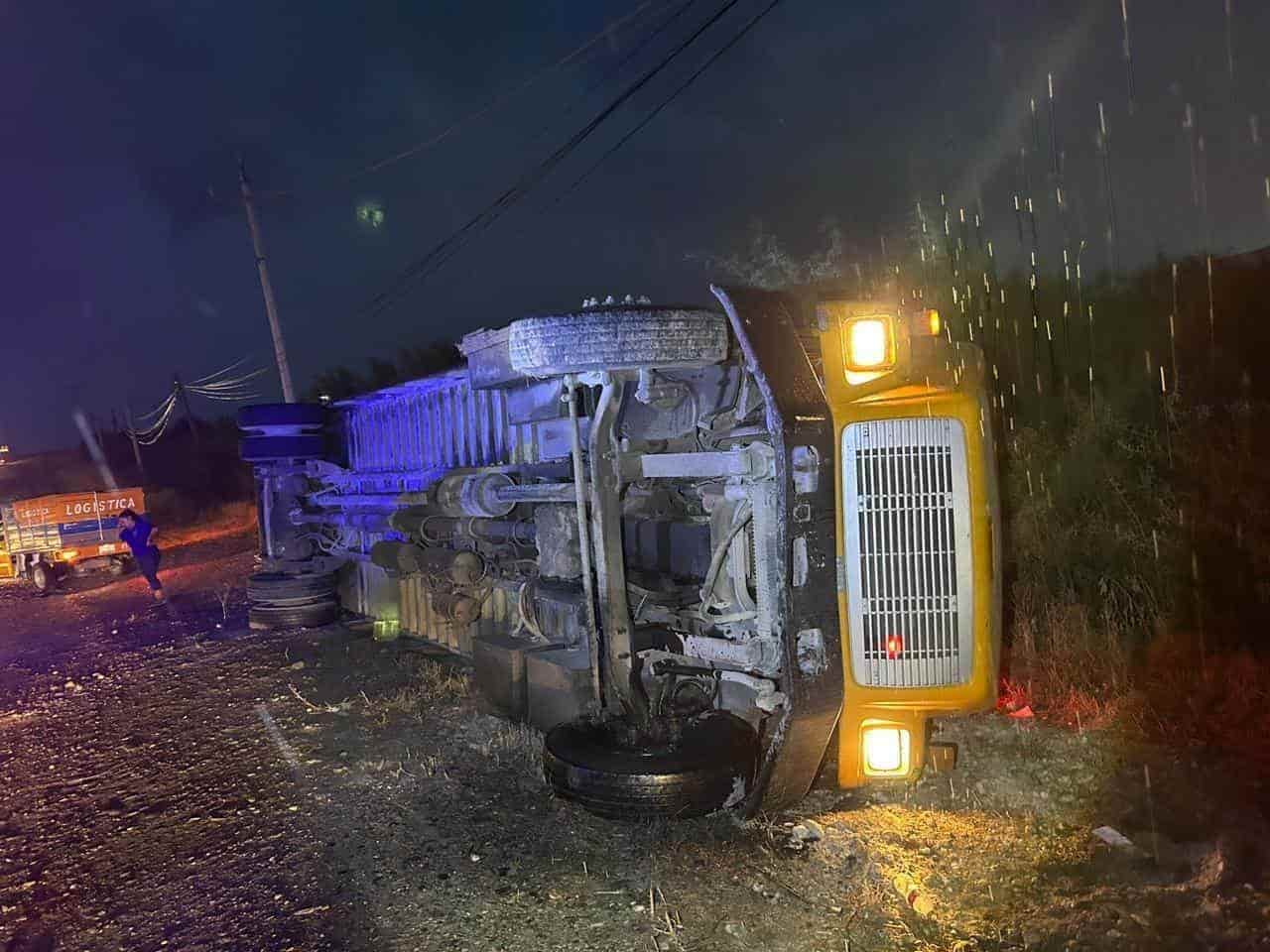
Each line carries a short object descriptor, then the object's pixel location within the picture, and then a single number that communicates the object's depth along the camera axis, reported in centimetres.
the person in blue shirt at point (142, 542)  1273
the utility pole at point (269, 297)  1591
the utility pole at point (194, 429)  4625
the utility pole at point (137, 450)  4355
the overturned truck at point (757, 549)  379
